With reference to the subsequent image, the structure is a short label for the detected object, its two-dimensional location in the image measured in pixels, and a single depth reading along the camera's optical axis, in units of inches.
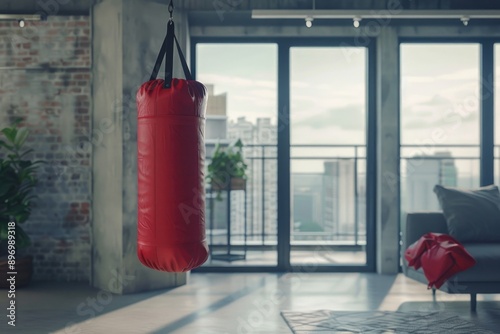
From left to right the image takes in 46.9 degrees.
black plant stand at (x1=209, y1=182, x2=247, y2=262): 241.9
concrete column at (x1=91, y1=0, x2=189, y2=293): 191.0
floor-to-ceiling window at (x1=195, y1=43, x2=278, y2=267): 235.8
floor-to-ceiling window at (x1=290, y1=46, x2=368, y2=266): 235.6
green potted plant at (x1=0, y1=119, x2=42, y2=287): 191.9
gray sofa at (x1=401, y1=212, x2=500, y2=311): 162.1
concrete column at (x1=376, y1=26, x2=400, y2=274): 230.1
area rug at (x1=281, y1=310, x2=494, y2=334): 141.6
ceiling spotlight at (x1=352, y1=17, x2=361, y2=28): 205.9
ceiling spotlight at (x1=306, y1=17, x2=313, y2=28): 202.5
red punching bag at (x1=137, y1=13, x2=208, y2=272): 102.5
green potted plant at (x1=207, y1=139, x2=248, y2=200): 235.3
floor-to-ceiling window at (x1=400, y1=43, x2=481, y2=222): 237.5
